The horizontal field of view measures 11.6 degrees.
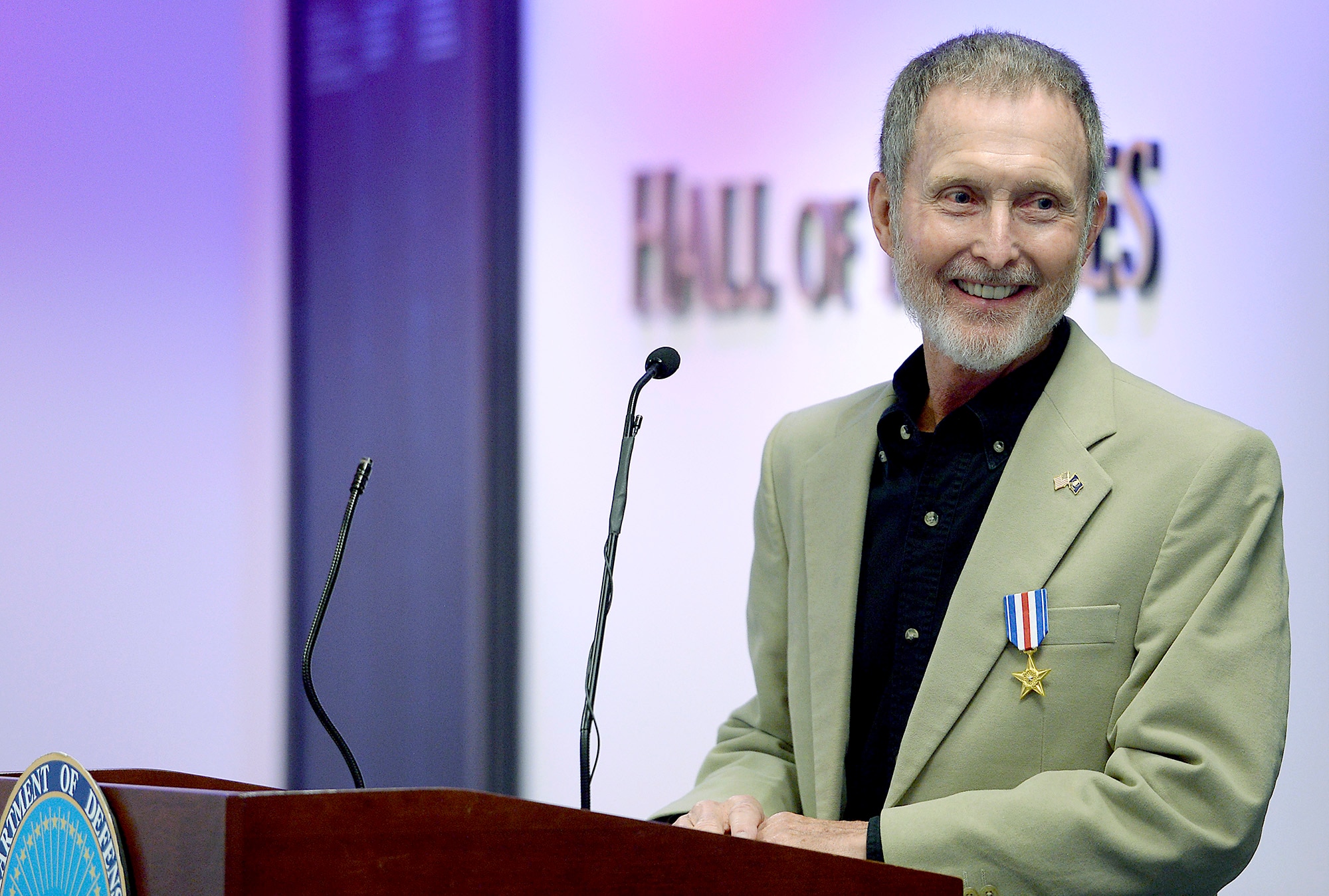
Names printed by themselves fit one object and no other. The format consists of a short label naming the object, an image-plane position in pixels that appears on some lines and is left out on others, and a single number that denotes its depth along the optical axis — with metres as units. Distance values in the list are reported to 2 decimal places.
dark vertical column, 7.18
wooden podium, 5.01
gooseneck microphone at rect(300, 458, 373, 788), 5.26
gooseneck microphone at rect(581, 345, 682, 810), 5.28
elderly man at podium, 5.29
